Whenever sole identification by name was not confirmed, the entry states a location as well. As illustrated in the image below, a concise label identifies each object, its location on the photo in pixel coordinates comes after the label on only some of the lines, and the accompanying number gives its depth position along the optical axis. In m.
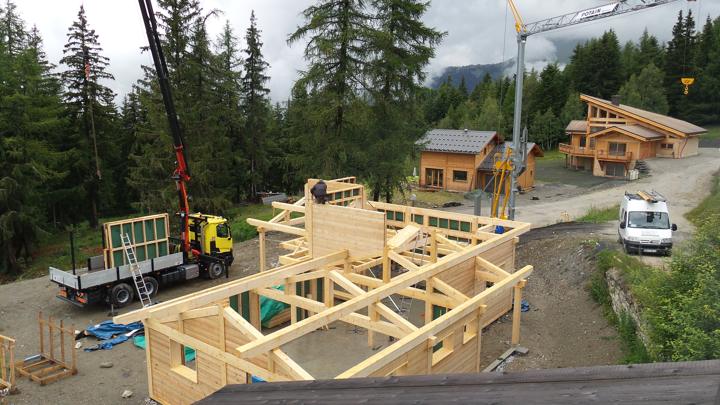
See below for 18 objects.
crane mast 21.97
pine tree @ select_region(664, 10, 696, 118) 65.25
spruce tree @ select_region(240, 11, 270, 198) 40.16
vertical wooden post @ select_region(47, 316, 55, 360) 12.97
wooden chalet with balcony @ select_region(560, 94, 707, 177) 43.53
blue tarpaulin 14.32
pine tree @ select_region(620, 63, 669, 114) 63.84
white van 17.72
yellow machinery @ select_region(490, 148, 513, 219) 21.75
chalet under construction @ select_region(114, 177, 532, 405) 8.51
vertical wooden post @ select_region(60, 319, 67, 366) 12.75
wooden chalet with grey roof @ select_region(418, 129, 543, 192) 40.38
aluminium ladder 17.34
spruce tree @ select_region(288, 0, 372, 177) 22.78
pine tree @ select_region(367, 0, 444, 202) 23.77
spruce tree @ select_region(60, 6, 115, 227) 33.19
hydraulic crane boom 18.75
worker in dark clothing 12.83
